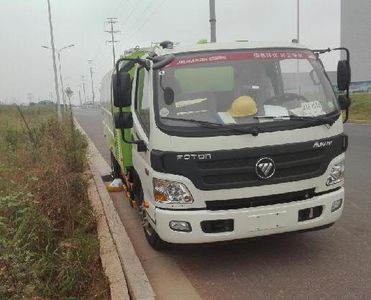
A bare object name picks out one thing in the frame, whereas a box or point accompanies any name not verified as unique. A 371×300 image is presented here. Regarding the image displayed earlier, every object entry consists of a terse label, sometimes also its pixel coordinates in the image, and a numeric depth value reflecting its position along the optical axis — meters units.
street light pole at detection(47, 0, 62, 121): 30.60
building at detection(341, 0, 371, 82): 61.53
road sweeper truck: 4.45
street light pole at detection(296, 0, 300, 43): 33.19
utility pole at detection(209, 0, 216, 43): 15.66
